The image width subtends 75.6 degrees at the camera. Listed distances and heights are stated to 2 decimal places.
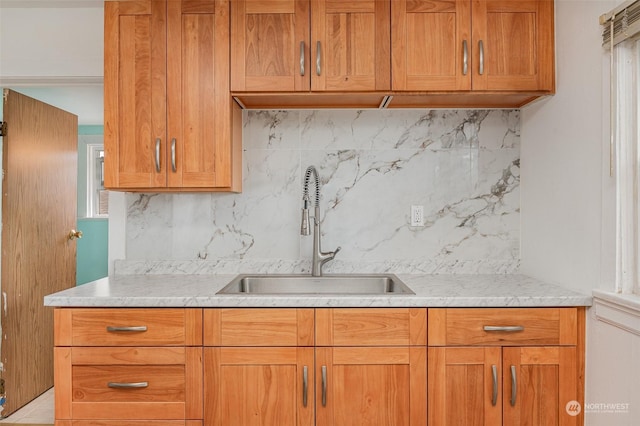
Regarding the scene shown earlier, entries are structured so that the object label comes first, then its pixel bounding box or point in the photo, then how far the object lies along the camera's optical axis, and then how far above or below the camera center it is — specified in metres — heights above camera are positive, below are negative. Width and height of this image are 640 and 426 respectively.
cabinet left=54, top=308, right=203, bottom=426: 1.61 -0.57
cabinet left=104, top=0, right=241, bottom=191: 1.87 +0.56
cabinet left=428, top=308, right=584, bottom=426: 1.60 -0.60
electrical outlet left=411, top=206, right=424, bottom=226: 2.21 -0.02
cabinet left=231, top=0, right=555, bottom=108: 1.84 +0.76
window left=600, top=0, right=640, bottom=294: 1.43 +0.24
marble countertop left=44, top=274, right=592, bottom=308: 1.60 -0.33
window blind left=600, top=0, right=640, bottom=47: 1.36 +0.66
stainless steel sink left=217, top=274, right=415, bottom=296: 2.12 -0.36
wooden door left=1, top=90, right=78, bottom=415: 2.50 -0.12
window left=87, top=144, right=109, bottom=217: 4.29 +0.33
